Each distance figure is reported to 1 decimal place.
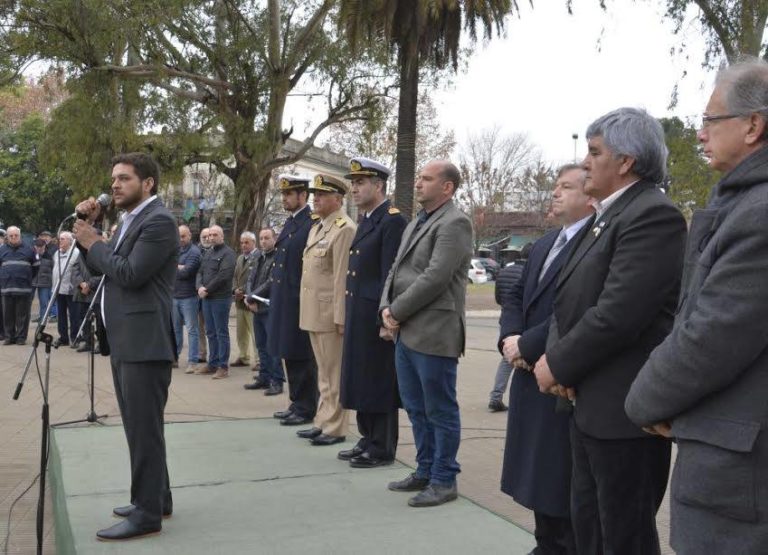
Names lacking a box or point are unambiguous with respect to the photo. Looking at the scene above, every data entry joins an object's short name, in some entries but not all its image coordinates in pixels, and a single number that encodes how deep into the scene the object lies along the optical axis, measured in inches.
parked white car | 1700.3
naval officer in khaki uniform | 260.5
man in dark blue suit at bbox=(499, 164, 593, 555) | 144.7
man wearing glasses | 83.9
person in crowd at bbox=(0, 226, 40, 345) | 572.7
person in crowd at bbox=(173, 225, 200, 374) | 456.8
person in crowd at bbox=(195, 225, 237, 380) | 436.5
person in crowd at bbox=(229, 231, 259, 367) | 449.8
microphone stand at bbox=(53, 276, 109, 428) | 262.9
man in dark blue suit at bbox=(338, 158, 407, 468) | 233.0
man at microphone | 171.2
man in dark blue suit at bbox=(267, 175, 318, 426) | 291.9
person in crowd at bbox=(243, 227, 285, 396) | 382.0
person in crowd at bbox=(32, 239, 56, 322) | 612.4
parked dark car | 1958.3
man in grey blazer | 198.4
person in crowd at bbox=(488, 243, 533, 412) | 226.8
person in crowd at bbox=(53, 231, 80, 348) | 548.1
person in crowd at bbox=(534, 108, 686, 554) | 116.4
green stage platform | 169.5
